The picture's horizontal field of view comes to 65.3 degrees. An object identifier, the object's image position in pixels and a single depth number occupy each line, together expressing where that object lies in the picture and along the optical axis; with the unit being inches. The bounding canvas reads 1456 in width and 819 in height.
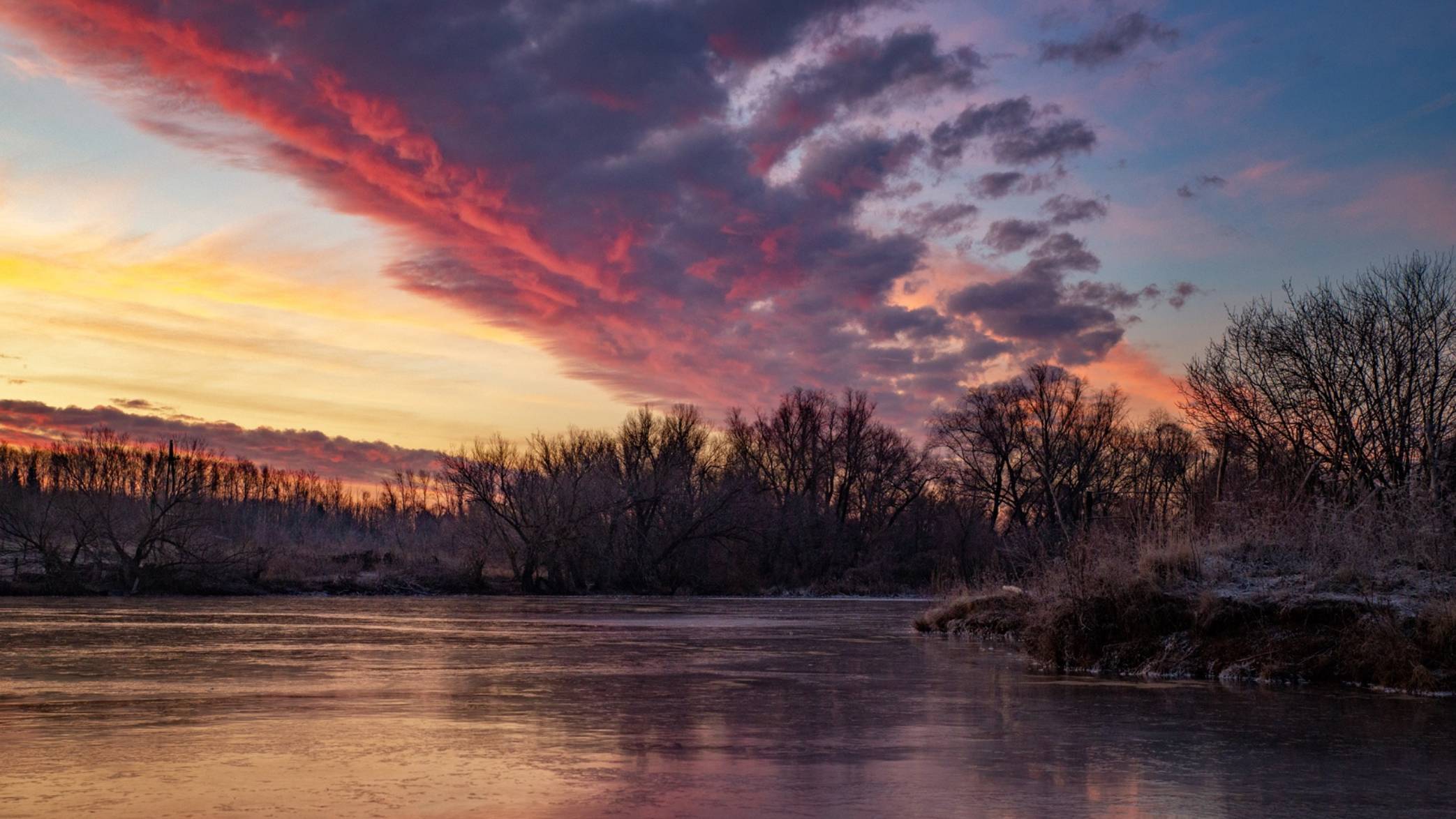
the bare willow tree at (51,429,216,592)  2106.3
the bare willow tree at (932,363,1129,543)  2876.5
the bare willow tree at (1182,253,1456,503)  1373.0
